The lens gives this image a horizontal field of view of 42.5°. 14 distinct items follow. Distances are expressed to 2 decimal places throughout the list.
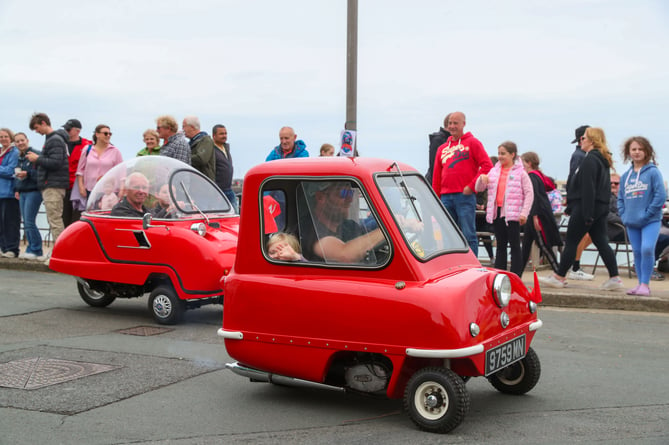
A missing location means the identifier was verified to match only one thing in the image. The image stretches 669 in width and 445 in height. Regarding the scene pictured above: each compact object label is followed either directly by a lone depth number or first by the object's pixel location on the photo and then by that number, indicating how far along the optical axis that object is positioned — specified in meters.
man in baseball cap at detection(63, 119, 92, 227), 14.18
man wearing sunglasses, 5.59
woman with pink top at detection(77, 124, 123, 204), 13.37
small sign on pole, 12.92
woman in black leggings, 11.12
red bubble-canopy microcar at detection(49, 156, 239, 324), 8.89
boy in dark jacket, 13.71
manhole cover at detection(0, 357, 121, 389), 6.34
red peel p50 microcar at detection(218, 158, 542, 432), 5.18
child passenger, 5.80
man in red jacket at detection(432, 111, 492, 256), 11.53
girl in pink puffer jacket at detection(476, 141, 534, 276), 11.55
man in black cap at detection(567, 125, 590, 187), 12.59
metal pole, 13.07
